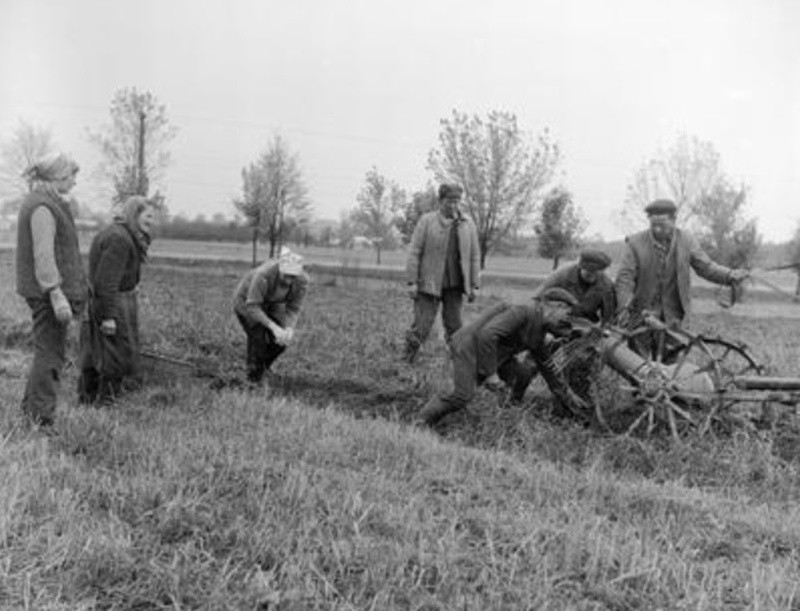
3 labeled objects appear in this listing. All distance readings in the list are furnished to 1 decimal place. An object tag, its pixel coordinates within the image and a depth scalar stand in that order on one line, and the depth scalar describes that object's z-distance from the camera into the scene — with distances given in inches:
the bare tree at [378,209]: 1504.7
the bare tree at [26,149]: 1517.0
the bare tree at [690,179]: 1364.4
